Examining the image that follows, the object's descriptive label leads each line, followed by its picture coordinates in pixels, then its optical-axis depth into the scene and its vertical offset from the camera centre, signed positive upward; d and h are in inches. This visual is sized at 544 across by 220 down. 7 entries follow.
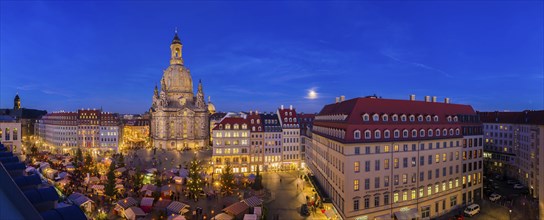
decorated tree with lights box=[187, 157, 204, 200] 1857.8 -451.6
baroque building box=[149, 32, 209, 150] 4559.5 +42.4
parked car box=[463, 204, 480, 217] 1692.9 -542.3
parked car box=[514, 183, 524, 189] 2263.8 -536.0
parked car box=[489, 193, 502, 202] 1979.0 -545.3
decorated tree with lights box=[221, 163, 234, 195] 2014.0 -464.9
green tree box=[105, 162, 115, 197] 1726.1 -422.6
